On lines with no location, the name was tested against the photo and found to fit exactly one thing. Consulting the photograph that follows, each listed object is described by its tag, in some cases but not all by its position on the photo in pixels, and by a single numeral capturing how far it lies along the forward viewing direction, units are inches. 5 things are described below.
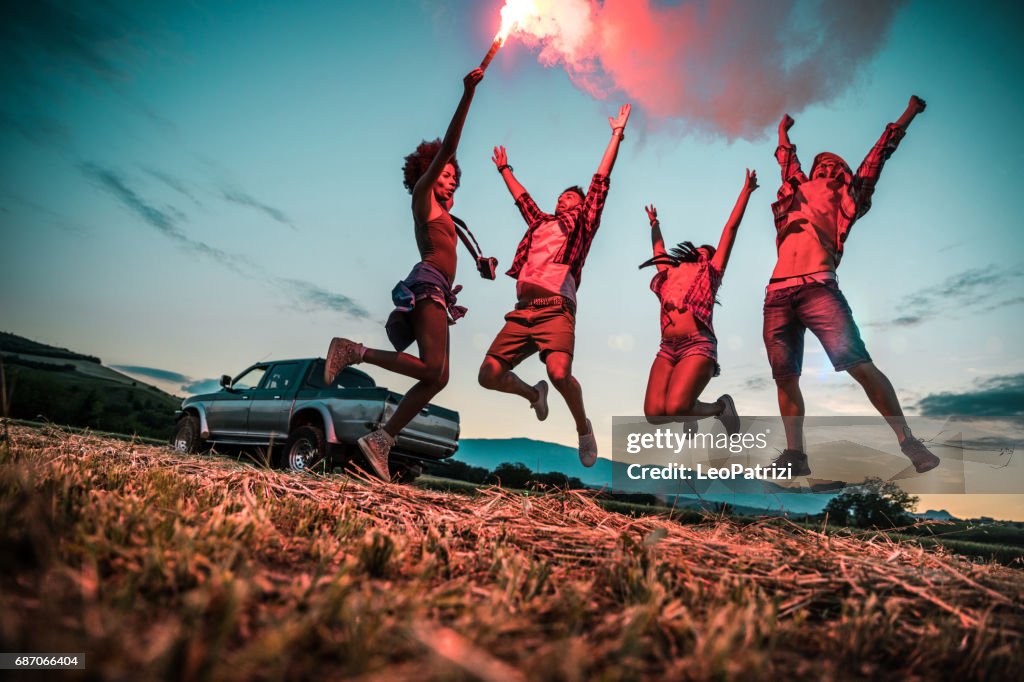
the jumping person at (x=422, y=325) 161.3
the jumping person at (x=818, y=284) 156.9
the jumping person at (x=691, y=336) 193.2
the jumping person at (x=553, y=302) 176.4
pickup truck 280.1
